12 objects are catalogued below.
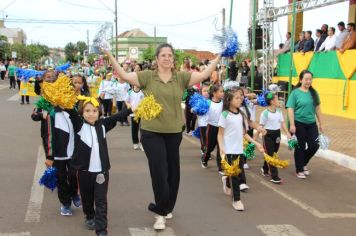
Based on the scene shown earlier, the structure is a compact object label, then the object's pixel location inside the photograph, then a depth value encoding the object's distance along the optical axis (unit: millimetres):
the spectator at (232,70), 19688
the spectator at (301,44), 18905
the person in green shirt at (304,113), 7332
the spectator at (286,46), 20406
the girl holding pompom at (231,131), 5981
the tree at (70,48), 102781
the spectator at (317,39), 17375
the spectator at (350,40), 15047
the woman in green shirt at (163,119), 4801
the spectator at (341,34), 15477
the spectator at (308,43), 18166
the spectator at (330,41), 16203
